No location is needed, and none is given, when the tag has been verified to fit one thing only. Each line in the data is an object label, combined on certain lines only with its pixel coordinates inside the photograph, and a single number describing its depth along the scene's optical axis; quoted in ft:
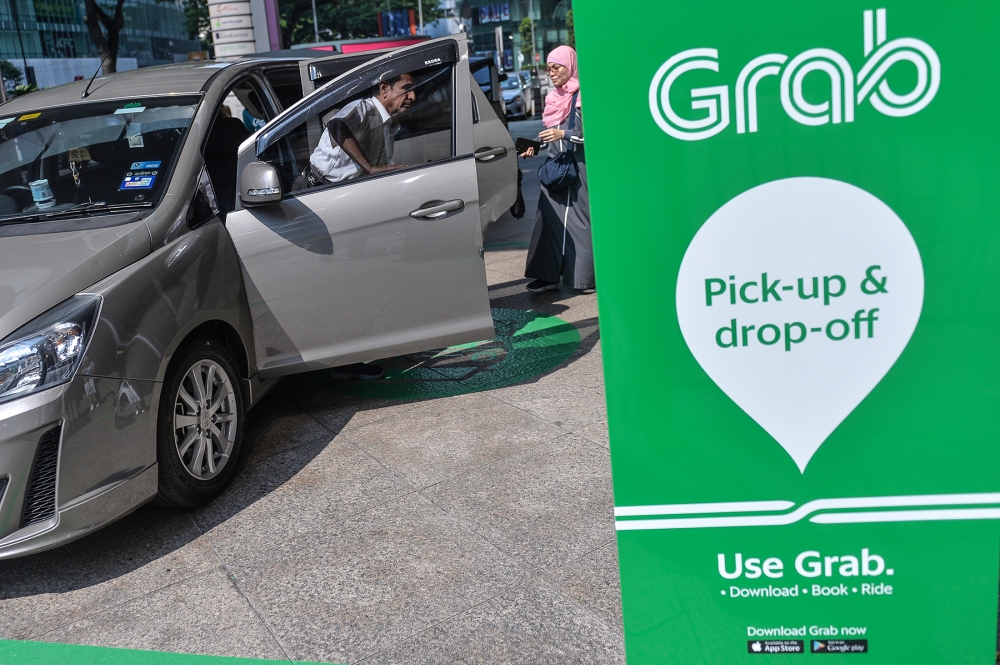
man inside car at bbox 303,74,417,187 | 15.31
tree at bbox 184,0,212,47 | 88.33
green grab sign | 5.29
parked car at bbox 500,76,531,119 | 98.84
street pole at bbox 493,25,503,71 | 98.61
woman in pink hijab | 22.26
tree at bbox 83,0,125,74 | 55.01
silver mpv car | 11.21
